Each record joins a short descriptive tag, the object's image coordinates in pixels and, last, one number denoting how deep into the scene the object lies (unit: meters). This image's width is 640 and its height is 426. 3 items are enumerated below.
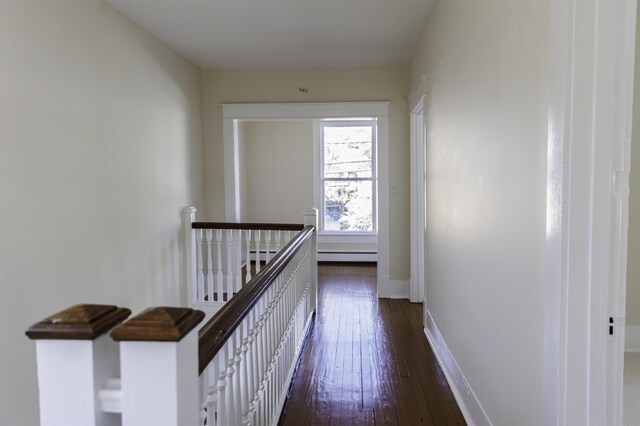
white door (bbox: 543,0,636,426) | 1.16
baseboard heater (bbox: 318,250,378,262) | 6.86
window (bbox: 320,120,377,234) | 6.86
